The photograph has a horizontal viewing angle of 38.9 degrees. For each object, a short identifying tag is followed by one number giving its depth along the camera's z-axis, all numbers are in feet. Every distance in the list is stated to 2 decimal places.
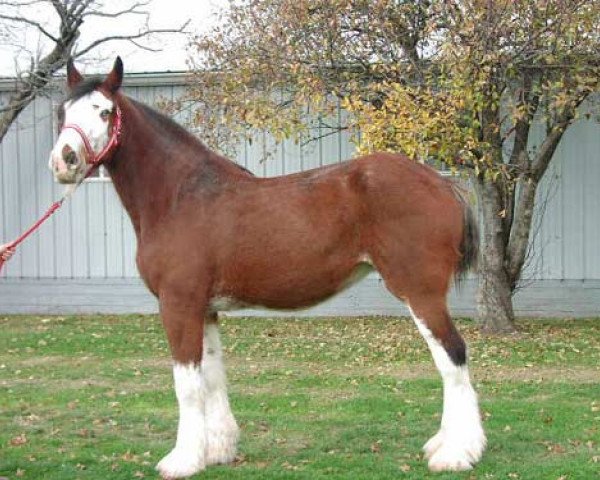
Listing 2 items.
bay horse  16.67
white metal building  45.78
